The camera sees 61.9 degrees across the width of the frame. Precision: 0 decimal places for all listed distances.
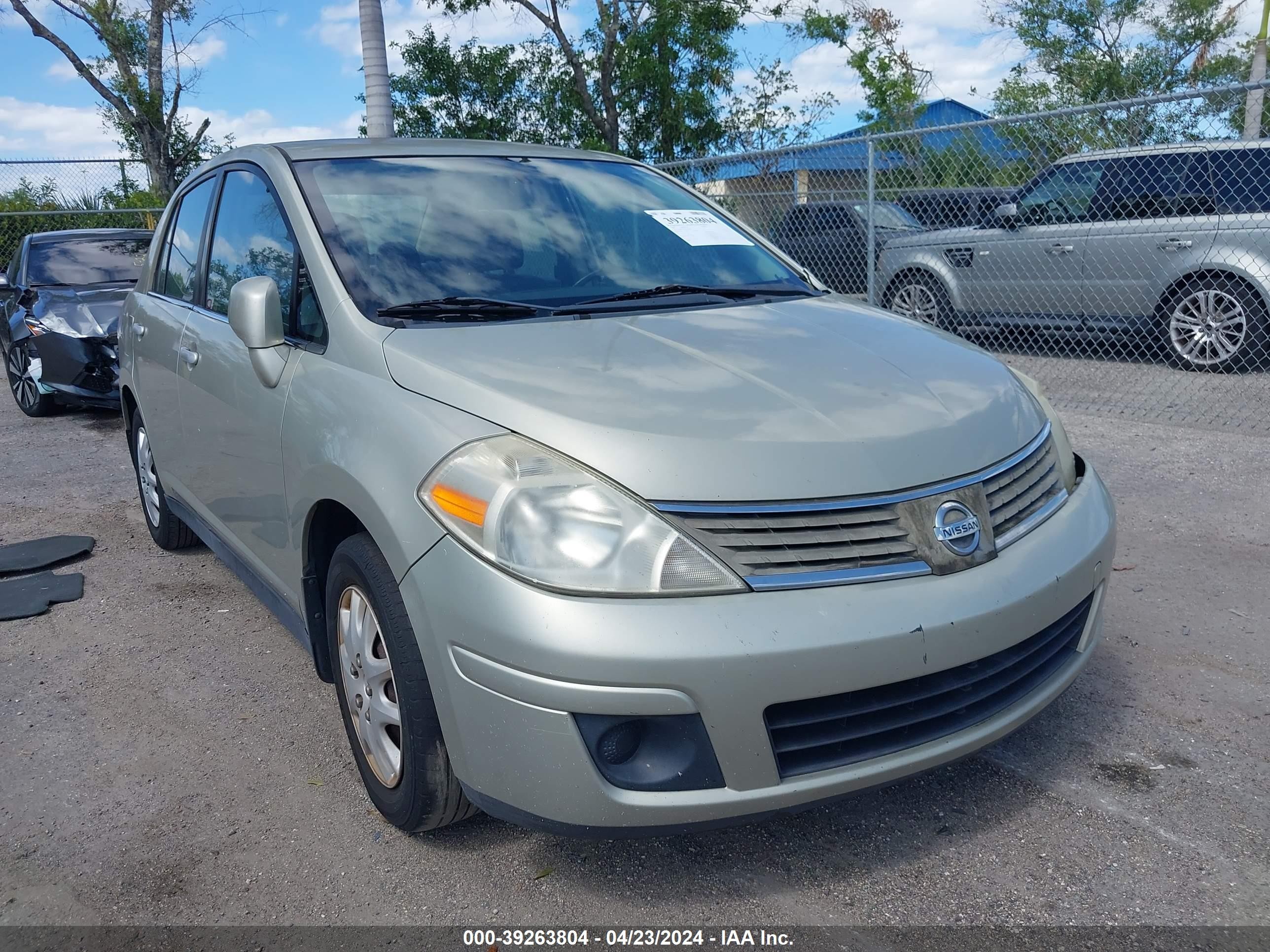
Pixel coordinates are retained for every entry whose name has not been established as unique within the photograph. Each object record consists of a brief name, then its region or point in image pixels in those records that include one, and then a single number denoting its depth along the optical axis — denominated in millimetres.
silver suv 7602
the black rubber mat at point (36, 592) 4273
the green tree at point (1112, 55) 25844
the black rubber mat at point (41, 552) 4812
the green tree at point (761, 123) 19359
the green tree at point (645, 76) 17859
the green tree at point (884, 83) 22984
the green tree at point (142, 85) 19328
